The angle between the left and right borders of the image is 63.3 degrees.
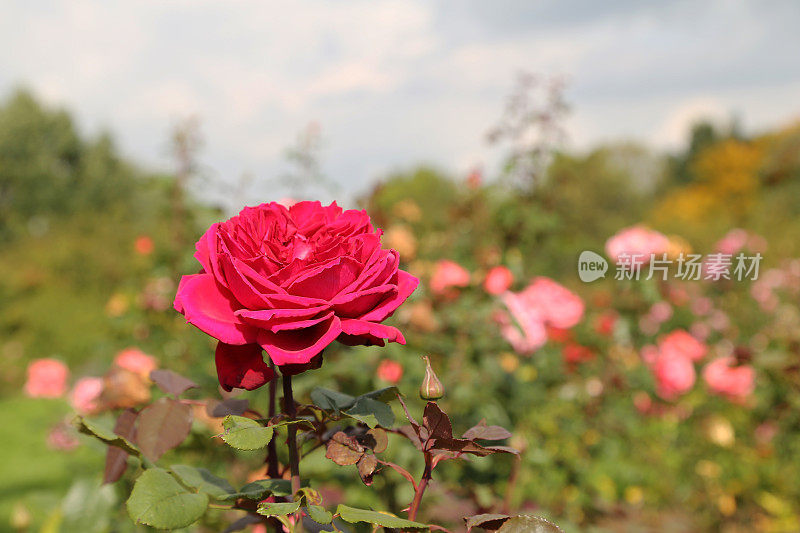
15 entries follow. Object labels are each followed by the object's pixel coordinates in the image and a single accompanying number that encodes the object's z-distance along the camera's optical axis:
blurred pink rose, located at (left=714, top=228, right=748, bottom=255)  4.24
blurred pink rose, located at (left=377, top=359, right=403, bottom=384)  1.75
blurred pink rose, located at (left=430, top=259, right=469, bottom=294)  2.06
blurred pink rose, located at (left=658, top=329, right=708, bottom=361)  3.14
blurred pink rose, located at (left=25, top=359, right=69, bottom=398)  2.81
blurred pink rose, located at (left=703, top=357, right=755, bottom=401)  3.13
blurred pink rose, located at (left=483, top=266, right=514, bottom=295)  2.02
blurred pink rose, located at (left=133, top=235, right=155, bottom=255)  2.87
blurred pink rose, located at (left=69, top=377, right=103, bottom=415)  1.69
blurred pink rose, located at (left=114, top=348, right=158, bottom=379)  1.82
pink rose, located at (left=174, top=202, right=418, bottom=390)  0.56
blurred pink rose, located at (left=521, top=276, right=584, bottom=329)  2.07
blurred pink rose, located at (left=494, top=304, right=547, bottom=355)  1.95
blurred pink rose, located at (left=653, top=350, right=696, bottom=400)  3.01
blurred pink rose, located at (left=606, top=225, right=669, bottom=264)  2.36
